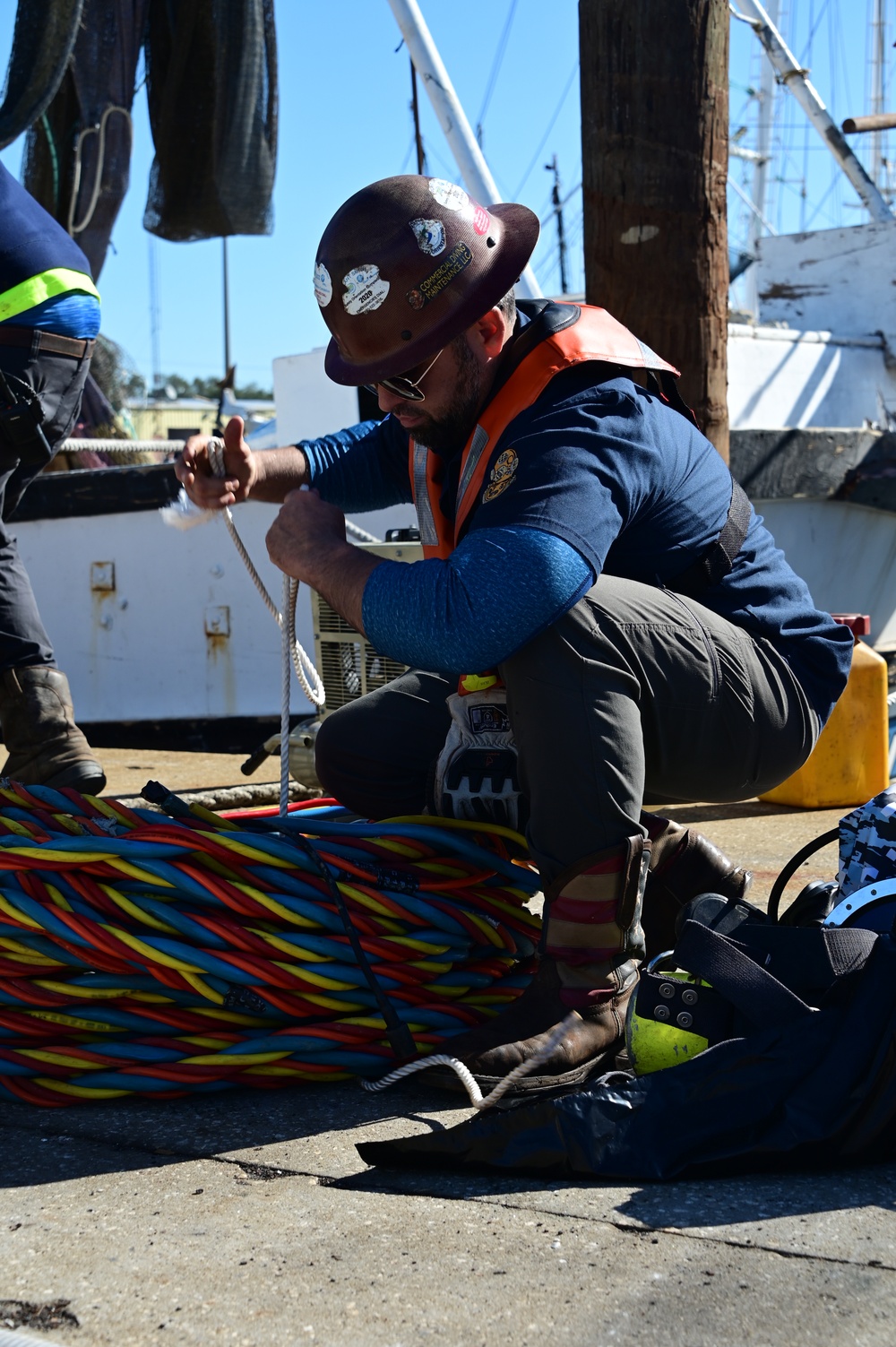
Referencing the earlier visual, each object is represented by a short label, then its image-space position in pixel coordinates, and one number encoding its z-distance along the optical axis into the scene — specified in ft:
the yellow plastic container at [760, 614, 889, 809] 13.14
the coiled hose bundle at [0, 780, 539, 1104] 6.32
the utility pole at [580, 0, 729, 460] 11.26
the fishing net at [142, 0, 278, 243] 24.14
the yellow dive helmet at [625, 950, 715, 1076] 5.61
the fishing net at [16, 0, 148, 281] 23.76
